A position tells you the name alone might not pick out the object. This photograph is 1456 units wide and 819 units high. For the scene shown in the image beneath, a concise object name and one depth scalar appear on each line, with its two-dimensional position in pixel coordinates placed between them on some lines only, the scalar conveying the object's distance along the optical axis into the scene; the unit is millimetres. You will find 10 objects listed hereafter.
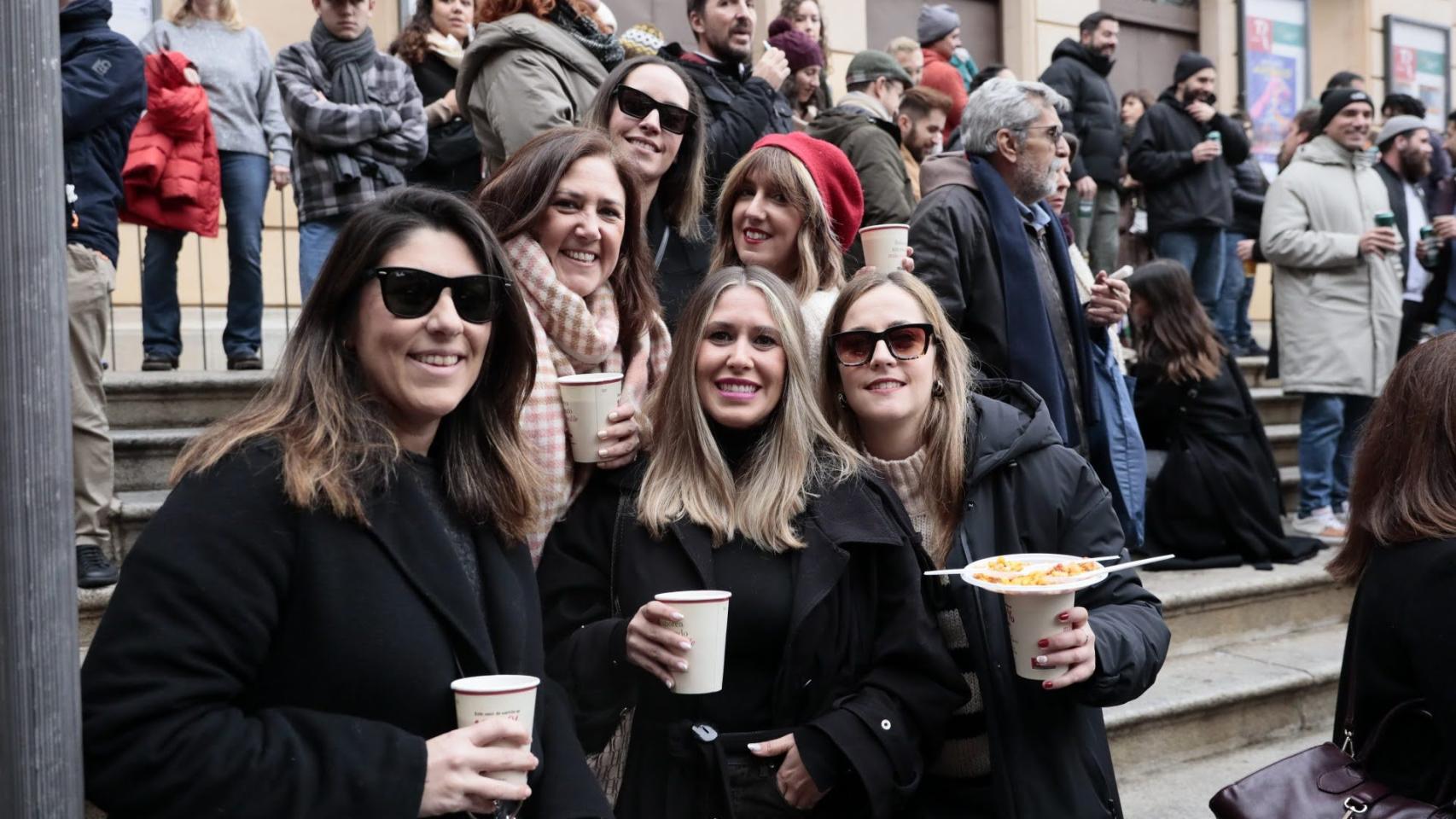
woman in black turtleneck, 2695
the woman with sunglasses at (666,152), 3807
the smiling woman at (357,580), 1819
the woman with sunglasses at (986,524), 2861
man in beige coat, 7129
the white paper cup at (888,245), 3832
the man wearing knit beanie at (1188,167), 8773
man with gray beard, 4457
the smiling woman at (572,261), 2973
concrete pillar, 1489
